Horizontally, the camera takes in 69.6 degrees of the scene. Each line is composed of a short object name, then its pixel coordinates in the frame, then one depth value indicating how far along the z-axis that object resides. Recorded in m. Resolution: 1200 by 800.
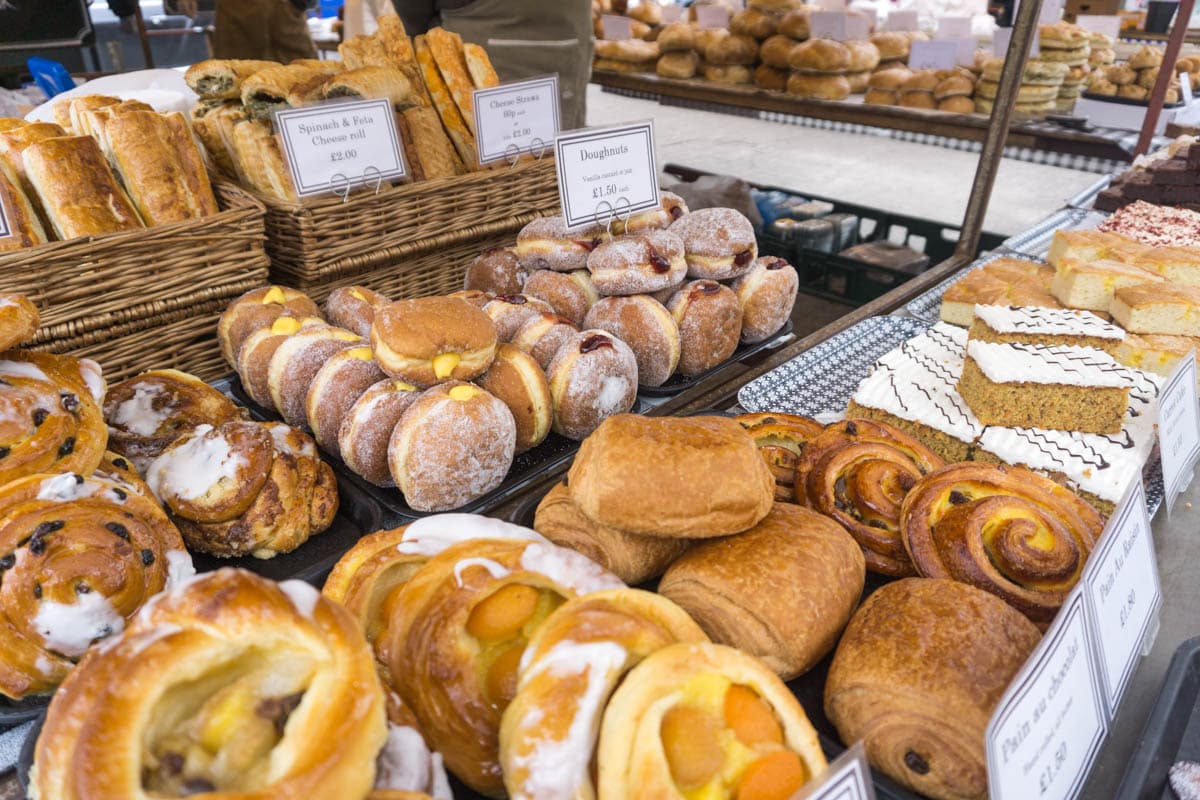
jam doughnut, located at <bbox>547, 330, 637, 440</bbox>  0.65
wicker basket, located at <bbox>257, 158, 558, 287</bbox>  0.79
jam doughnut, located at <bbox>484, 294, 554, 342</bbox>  0.71
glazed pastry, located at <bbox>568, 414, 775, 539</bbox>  0.45
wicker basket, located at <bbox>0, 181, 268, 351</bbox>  0.65
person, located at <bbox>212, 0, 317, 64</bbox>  1.75
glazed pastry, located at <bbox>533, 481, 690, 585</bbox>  0.48
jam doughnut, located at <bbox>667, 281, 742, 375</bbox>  0.75
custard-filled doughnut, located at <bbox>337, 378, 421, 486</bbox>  0.61
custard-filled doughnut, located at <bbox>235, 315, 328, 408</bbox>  0.69
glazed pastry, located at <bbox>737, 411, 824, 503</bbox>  0.56
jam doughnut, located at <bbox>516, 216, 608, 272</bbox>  0.79
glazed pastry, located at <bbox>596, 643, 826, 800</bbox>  0.32
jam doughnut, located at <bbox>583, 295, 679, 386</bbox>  0.72
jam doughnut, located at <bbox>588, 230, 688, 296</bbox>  0.74
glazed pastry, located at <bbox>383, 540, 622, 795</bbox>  0.37
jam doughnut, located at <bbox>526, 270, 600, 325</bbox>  0.77
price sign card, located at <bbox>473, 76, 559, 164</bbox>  0.88
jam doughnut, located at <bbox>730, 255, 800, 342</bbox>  0.81
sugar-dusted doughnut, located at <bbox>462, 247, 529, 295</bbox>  0.81
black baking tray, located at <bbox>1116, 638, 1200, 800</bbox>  0.42
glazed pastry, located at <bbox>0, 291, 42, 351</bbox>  0.49
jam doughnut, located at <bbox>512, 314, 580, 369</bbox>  0.69
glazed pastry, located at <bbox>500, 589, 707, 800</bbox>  0.33
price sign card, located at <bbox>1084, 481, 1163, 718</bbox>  0.41
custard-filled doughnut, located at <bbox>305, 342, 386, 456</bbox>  0.64
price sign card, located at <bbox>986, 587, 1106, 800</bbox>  0.34
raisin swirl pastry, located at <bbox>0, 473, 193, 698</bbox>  0.43
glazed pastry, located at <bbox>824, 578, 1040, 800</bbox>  0.39
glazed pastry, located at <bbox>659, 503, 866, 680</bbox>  0.43
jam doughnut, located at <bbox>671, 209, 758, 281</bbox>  0.80
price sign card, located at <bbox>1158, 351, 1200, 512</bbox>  0.55
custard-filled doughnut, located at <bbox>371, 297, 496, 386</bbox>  0.60
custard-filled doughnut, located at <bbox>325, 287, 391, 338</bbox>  0.73
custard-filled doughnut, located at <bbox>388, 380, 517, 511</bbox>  0.58
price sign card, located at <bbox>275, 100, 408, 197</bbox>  0.77
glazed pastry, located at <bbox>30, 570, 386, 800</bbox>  0.26
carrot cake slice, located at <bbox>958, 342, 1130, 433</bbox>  0.61
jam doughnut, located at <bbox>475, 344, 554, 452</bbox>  0.64
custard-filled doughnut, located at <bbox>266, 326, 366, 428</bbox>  0.66
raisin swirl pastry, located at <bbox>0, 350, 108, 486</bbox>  0.48
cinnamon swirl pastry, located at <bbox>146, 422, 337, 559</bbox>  0.56
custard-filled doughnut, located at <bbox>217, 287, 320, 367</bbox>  0.72
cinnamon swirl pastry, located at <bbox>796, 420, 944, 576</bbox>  0.52
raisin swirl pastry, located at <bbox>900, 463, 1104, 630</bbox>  0.47
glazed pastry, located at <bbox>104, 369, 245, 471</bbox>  0.59
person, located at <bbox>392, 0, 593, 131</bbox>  1.41
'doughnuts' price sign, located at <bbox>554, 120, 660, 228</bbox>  0.76
